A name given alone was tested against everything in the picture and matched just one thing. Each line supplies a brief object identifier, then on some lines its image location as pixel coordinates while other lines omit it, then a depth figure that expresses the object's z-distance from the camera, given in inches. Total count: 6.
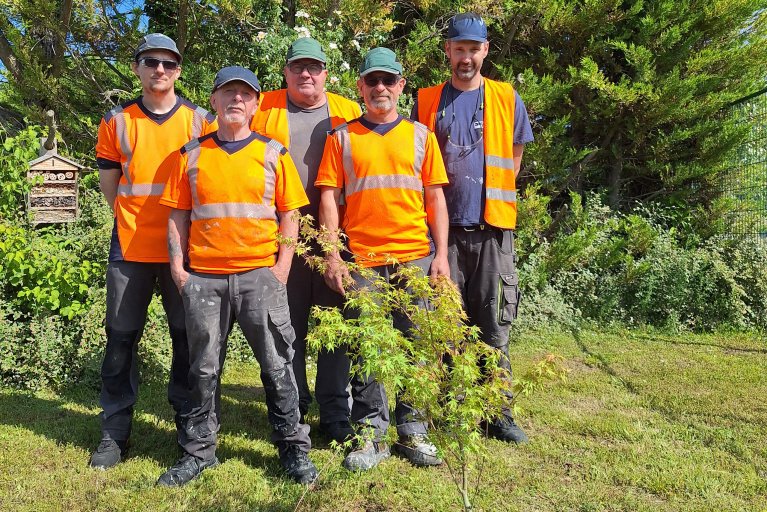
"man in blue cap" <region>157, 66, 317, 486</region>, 127.6
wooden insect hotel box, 220.2
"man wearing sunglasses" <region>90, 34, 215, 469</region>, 138.5
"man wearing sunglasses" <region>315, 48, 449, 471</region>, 135.6
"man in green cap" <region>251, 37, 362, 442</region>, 146.5
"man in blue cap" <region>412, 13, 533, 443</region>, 150.6
